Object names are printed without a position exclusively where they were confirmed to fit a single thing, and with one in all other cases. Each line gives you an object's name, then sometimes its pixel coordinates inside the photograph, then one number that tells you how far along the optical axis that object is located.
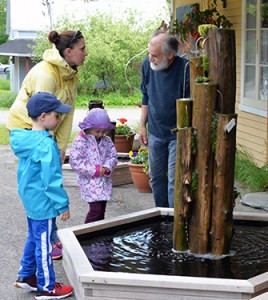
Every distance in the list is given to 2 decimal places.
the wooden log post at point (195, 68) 4.97
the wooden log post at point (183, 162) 4.97
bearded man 6.04
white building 31.34
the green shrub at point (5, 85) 39.28
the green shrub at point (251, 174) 8.95
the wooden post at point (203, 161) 4.87
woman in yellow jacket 5.68
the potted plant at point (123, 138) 11.57
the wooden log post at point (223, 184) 4.82
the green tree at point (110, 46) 27.30
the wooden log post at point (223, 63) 4.82
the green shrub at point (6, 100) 25.77
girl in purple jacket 5.93
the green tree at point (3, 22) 58.22
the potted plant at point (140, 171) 8.72
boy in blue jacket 4.83
